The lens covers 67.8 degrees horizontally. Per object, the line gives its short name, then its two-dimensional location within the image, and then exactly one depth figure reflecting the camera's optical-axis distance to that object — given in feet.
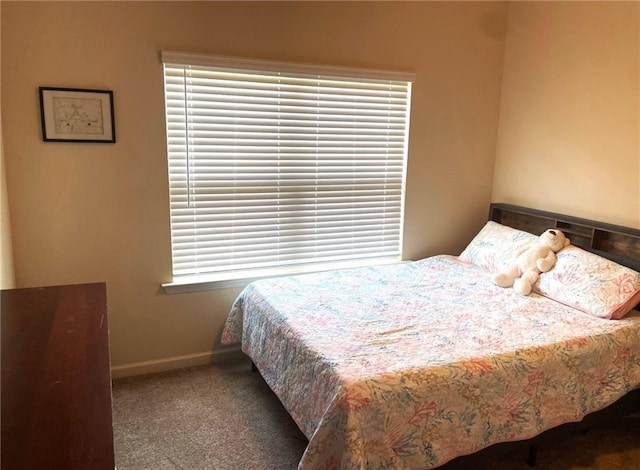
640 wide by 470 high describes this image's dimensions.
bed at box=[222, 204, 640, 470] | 5.82
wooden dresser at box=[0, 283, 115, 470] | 3.16
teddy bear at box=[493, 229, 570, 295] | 9.25
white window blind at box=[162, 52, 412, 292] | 9.33
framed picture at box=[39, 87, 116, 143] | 8.16
